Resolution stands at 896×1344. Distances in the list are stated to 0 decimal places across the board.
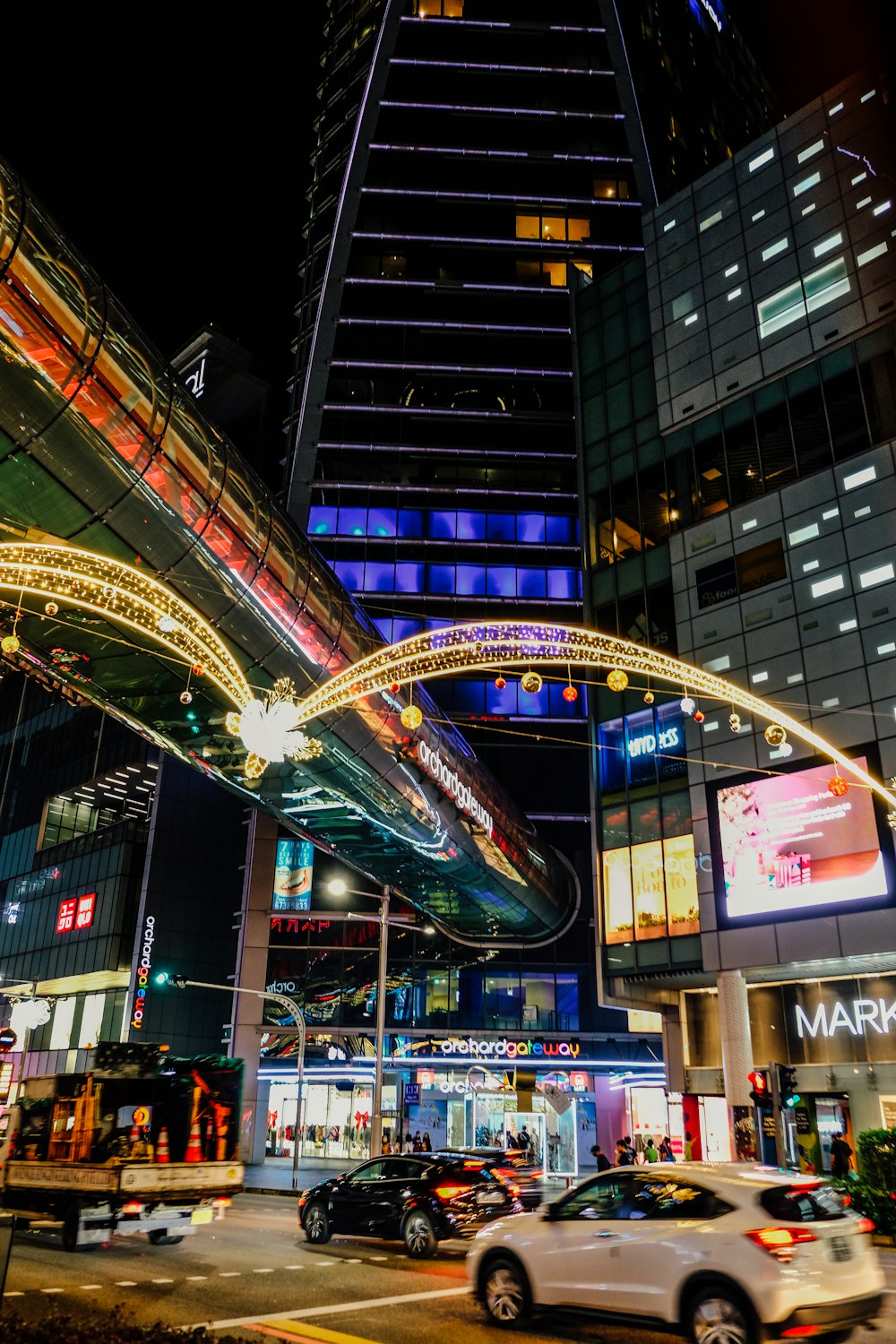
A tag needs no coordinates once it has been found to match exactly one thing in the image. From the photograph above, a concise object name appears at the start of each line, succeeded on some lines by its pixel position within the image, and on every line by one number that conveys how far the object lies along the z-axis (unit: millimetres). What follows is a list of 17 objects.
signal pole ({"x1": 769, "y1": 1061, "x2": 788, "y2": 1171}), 19391
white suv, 8164
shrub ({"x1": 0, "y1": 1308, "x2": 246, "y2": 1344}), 7094
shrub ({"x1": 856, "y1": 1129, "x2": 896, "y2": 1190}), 18047
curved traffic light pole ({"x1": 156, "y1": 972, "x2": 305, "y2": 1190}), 36141
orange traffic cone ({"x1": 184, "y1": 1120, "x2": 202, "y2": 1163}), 17156
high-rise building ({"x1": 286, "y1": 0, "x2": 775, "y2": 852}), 54688
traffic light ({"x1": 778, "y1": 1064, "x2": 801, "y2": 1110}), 19969
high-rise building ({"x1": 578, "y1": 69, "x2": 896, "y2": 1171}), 29672
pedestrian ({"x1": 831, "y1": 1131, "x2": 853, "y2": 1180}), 25812
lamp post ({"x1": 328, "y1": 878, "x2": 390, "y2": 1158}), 28625
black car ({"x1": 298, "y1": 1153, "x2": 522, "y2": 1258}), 16047
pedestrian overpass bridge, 14555
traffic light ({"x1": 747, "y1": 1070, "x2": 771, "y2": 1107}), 20609
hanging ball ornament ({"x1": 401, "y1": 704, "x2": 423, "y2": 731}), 19406
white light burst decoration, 20438
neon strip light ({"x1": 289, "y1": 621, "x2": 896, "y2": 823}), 18578
